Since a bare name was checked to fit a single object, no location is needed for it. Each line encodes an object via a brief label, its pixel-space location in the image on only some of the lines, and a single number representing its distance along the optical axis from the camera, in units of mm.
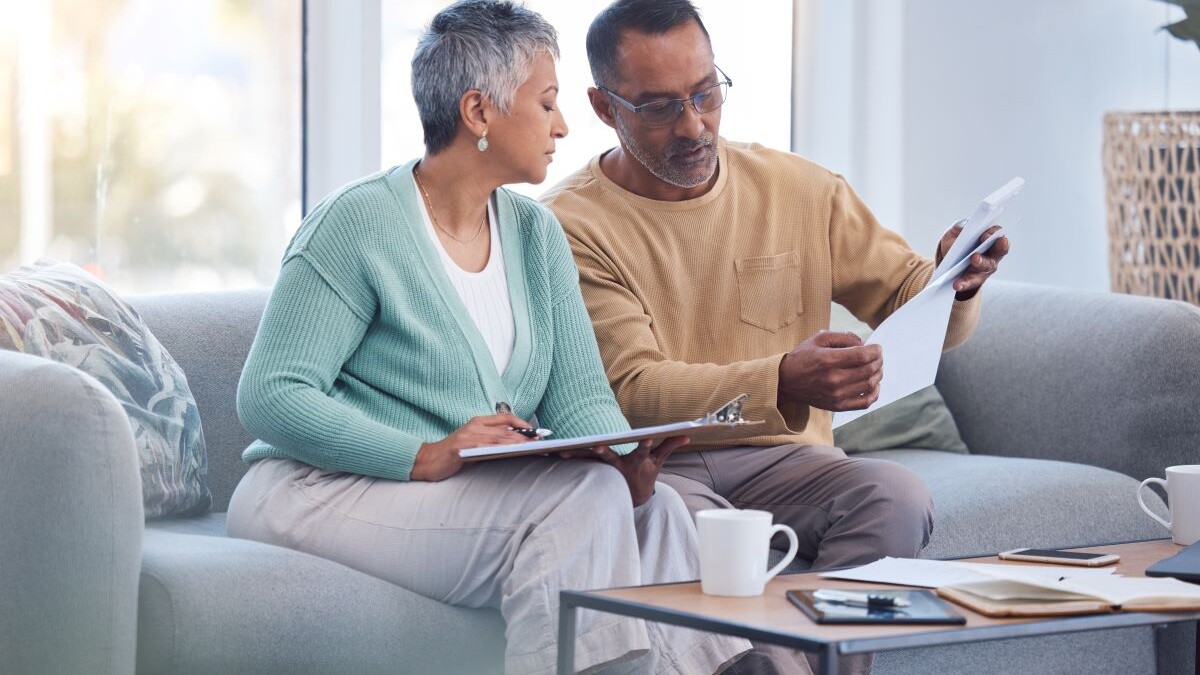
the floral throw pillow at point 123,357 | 4018
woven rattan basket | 5534
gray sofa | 3604
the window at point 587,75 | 5158
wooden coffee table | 3303
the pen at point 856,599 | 3406
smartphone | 3690
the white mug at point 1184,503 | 3823
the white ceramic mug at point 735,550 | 3482
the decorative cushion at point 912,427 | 4809
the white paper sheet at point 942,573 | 3541
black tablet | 3356
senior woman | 3782
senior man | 4196
